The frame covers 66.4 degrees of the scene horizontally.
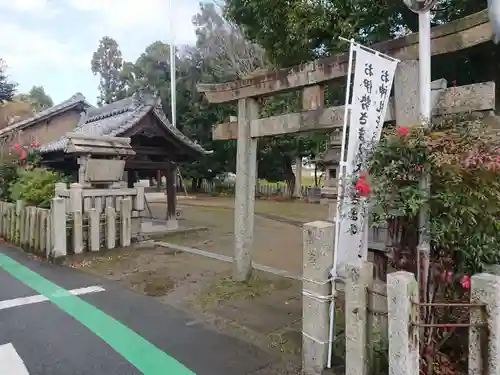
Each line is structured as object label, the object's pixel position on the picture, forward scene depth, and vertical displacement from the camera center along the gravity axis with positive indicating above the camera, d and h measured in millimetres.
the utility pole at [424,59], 2799 +909
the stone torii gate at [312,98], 3023 +762
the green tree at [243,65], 20719 +6351
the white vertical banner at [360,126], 3092 +436
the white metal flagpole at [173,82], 24422 +6085
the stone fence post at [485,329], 2303 -913
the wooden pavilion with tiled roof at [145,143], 10836 +1039
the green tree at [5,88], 19000 +4412
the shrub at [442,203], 2416 -152
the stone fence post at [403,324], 2371 -906
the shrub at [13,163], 10469 +326
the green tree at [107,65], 37469 +11340
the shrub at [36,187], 8484 -288
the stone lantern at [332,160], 7643 +387
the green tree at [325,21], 6907 +3027
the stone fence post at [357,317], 2678 -983
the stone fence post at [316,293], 3027 -917
